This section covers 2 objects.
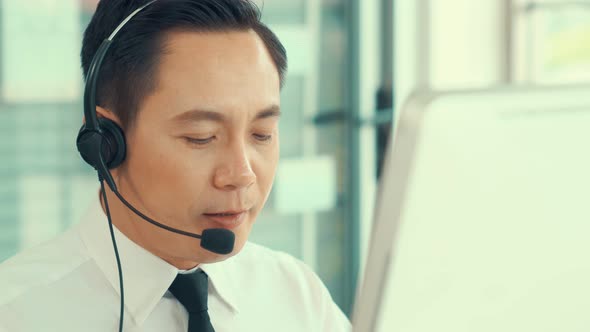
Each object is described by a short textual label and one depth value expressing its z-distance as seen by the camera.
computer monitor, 1.25
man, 1.63
